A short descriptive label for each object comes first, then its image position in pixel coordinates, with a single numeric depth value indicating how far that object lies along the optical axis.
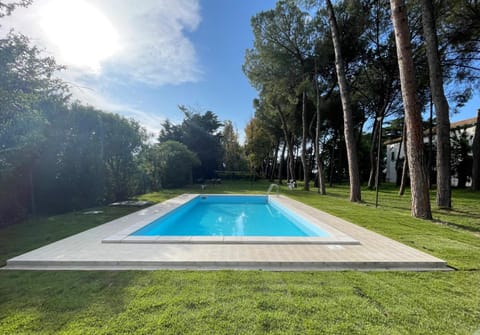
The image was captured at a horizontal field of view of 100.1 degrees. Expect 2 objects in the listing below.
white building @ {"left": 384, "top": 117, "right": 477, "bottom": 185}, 17.08
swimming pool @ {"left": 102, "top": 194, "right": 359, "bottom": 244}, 3.72
